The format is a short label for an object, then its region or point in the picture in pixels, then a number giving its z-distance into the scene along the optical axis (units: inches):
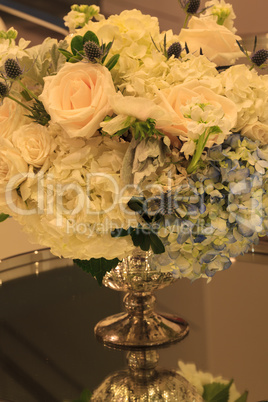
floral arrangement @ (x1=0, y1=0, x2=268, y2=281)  29.5
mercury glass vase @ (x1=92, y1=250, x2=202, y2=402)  33.1
